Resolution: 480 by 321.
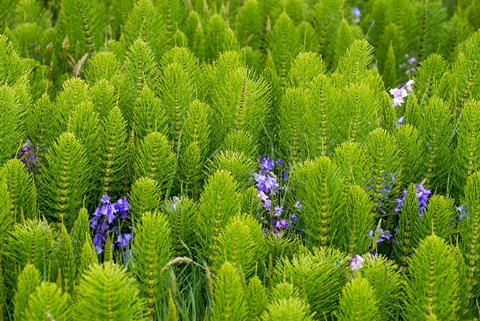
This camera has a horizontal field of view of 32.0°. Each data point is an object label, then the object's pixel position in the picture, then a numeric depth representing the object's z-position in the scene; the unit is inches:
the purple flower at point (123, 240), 111.3
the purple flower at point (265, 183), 116.7
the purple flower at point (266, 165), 122.9
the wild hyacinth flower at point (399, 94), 136.3
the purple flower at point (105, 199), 114.4
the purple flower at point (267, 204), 114.5
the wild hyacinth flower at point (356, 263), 100.0
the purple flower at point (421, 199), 117.9
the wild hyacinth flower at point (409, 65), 179.8
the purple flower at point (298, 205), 113.2
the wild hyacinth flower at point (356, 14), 191.4
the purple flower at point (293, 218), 115.6
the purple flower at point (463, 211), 107.5
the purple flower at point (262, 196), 114.1
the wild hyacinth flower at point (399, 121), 128.9
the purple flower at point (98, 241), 112.2
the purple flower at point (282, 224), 113.3
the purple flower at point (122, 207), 115.3
